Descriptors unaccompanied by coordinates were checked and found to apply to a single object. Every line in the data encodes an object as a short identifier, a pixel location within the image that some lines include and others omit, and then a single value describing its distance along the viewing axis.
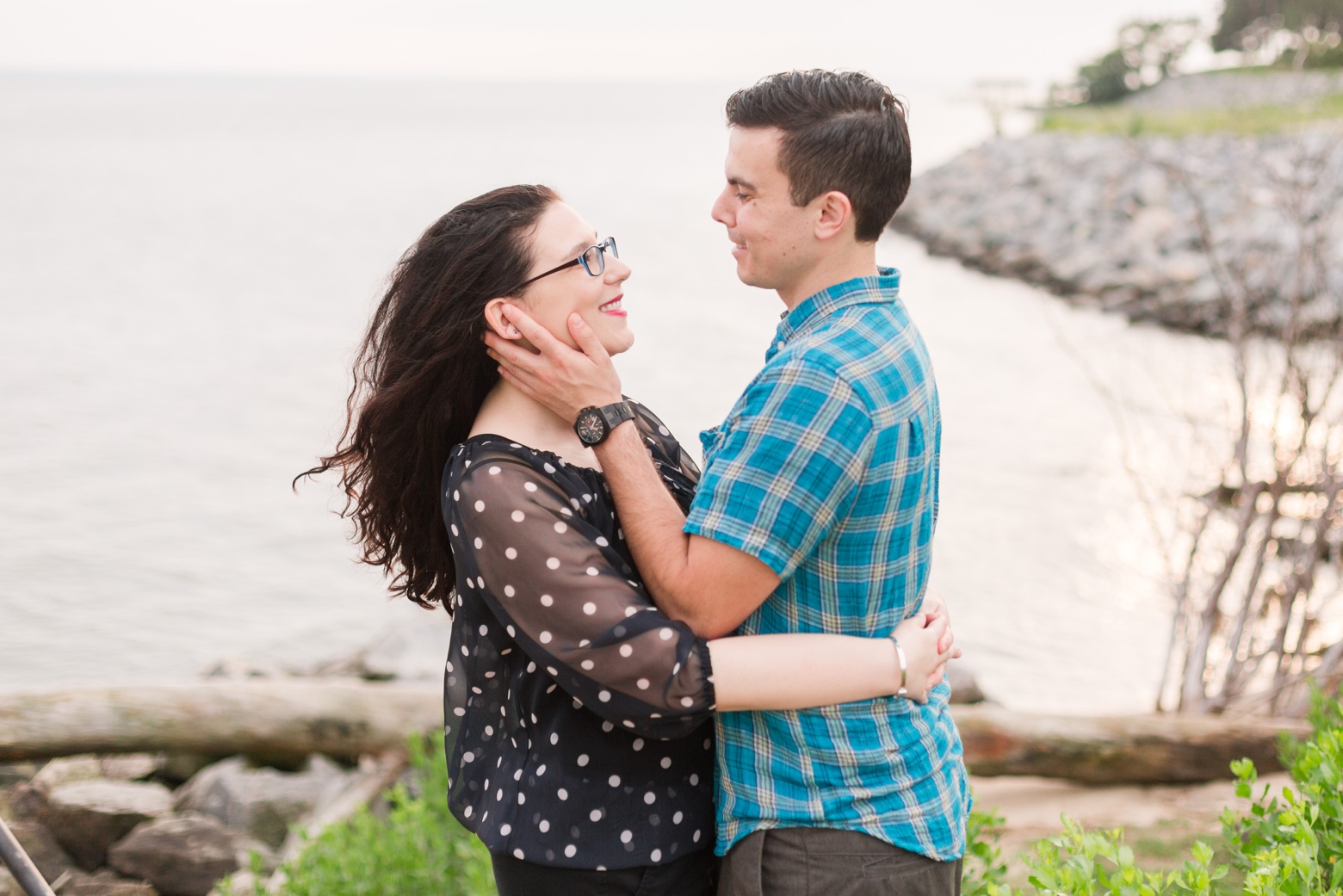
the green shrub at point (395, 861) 3.84
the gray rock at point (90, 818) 4.95
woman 1.86
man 1.79
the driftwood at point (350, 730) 4.62
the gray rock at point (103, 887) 4.61
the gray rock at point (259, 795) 5.23
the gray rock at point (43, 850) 4.77
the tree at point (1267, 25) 33.31
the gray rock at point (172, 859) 4.82
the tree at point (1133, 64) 41.84
